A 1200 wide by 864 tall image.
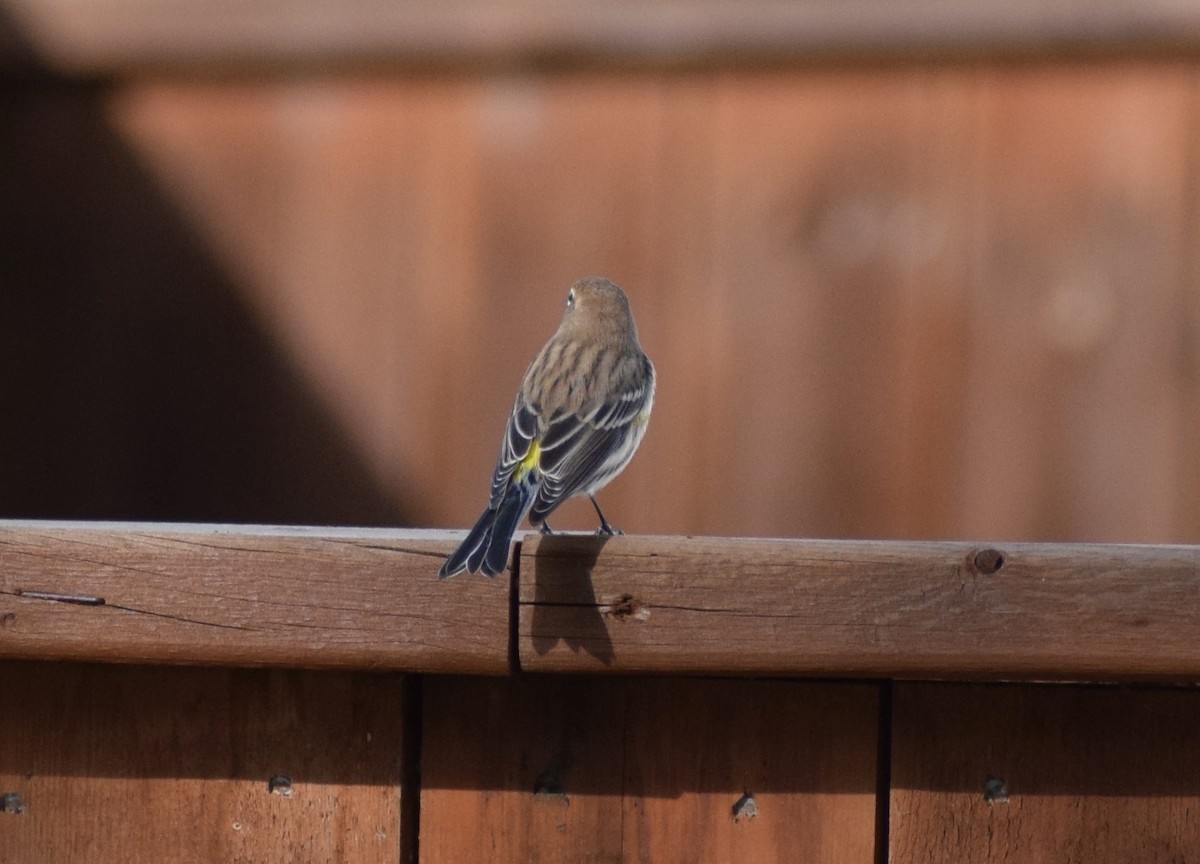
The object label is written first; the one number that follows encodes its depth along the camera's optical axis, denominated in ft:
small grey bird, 16.28
